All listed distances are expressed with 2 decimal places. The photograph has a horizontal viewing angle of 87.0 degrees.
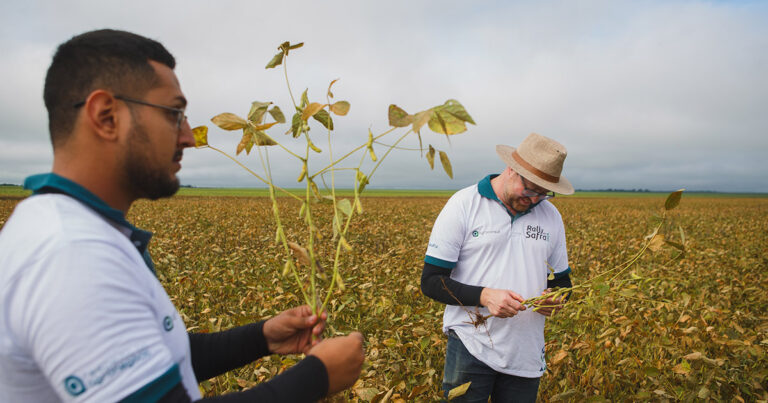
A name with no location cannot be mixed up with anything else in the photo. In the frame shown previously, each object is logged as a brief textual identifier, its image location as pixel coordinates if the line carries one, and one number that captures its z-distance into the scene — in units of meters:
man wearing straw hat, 2.25
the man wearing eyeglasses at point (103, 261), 0.72
